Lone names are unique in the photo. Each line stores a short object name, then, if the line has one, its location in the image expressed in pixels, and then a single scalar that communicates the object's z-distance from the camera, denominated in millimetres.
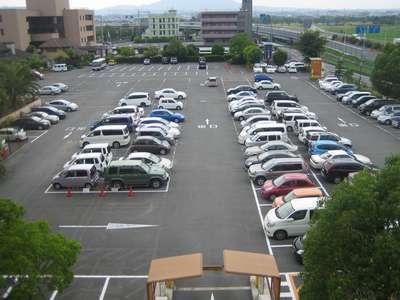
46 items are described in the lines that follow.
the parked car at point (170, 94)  45112
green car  22625
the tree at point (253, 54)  68000
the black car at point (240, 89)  46375
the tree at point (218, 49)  81062
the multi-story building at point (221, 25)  110688
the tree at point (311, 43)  67688
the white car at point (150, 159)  24438
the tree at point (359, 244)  8758
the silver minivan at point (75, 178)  22797
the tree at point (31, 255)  10281
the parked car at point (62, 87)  52094
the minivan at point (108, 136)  29516
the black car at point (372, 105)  38344
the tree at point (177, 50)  79062
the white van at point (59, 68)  71188
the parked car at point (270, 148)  26062
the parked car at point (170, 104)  40719
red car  20891
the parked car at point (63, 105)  41688
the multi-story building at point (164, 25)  147750
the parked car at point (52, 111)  38625
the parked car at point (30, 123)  35312
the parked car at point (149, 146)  27672
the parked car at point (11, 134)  31438
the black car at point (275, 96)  42488
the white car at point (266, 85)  50969
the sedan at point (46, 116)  36938
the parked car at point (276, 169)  22812
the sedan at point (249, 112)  35406
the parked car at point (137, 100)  42406
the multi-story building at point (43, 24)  78688
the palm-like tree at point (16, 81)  39062
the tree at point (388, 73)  37938
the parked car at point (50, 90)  51031
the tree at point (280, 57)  65938
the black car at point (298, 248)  15828
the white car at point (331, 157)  24047
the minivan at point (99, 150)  26000
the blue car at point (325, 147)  25812
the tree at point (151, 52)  81125
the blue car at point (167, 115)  35875
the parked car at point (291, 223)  17453
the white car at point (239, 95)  42525
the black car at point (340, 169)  22766
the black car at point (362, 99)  40656
